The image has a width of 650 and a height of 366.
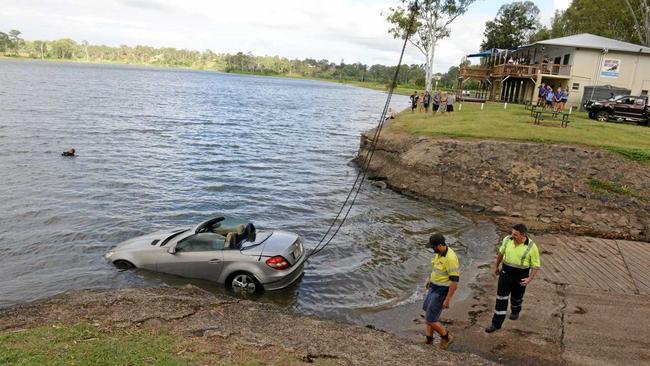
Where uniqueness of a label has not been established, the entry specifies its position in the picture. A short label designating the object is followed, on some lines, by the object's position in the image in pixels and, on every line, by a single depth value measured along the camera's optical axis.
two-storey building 36.09
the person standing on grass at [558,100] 29.88
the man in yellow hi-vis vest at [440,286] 7.68
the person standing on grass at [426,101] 34.50
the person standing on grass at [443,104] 32.08
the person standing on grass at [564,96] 30.67
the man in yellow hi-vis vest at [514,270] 8.41
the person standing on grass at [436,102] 31.58
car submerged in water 10.53
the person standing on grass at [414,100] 36.95
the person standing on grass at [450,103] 31.45
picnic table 24.23
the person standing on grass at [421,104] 36.21
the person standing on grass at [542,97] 32.44
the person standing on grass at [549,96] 31.49
